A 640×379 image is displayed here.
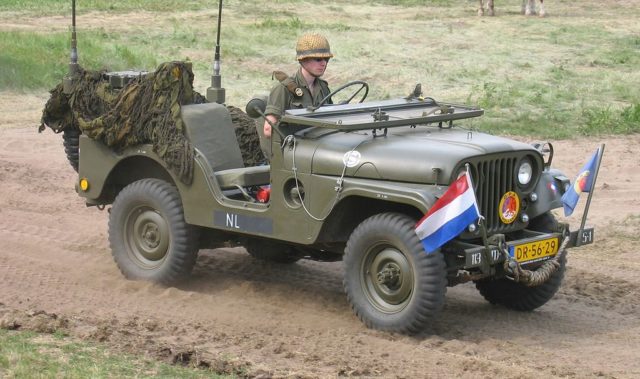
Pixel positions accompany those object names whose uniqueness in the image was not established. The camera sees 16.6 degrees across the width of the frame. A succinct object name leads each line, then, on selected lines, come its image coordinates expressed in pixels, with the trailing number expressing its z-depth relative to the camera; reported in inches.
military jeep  529.7
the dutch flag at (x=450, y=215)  502.9
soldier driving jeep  601.3
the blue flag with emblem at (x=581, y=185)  569.6
